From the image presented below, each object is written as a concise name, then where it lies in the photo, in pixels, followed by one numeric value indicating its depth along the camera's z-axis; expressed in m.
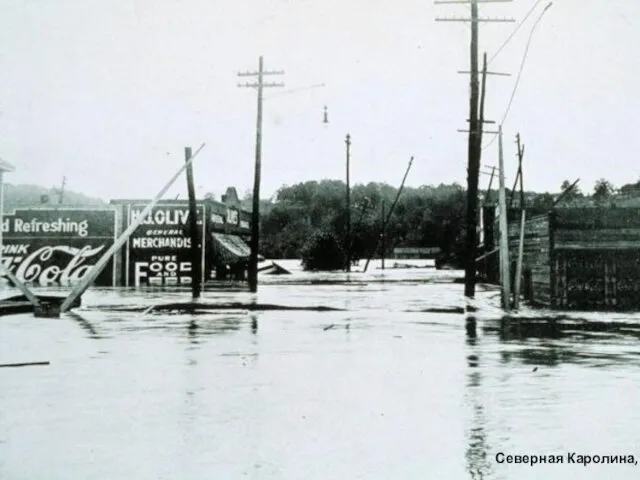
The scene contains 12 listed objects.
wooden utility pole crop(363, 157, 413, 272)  43.05
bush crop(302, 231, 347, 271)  41.64
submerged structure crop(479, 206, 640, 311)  20.78
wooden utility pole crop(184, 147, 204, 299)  25.62
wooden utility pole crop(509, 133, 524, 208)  24.91
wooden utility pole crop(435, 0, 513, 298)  23.09
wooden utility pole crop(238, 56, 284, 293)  27.92
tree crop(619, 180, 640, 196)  21.24
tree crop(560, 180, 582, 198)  35.92
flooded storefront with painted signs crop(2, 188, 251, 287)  29.81
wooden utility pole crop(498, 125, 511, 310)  20.66
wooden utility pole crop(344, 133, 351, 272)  49.84
